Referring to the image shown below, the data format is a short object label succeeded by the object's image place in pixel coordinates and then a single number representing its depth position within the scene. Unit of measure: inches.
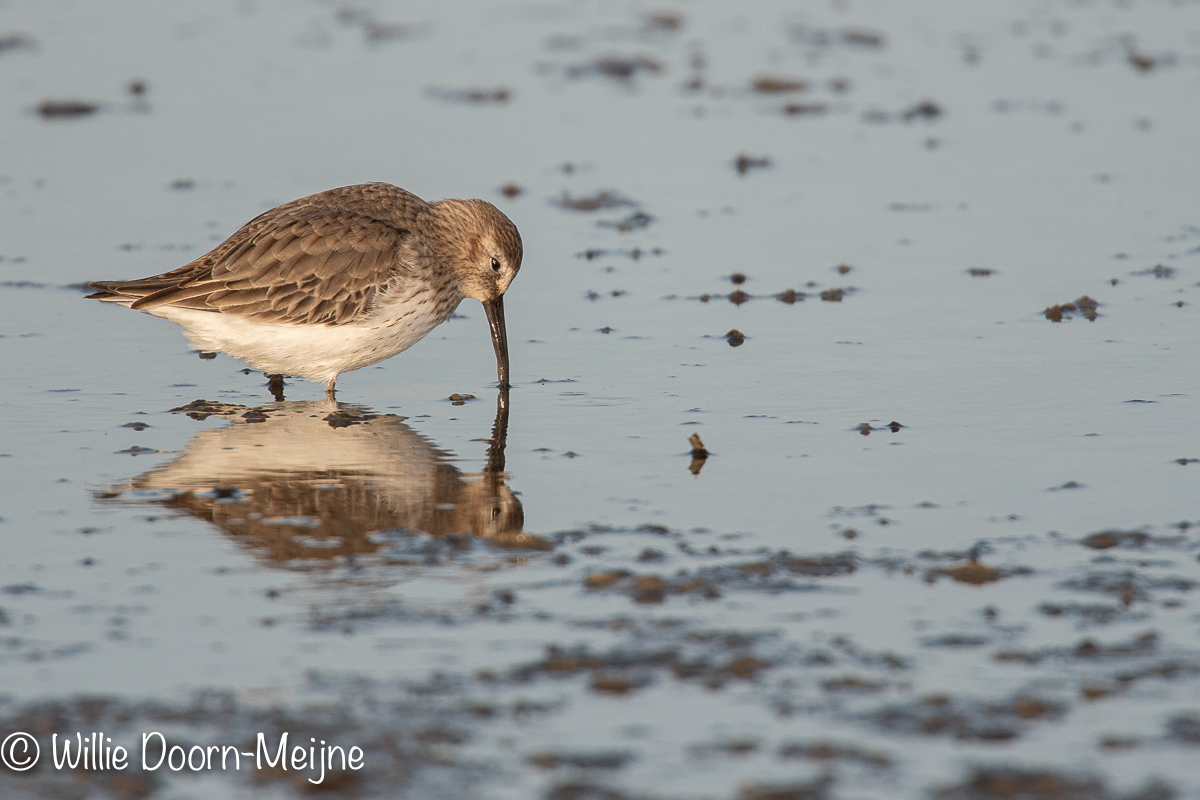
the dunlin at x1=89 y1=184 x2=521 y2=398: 357.4
